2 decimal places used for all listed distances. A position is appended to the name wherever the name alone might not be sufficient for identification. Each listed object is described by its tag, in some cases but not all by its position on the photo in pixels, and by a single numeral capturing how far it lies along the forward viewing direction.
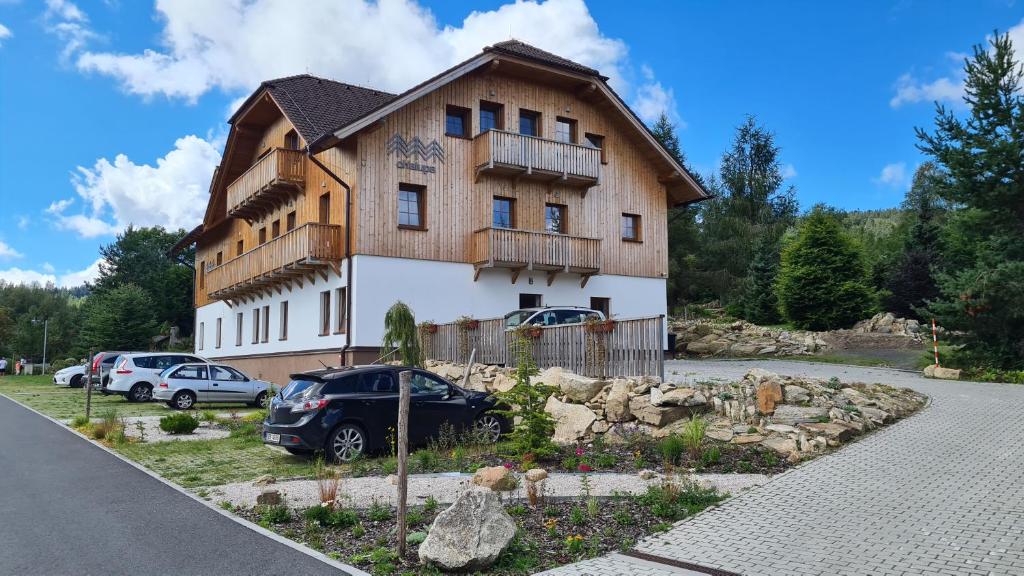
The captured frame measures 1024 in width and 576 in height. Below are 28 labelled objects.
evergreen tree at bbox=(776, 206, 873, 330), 33.72
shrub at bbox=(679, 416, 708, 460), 10.72
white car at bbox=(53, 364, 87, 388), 38.19
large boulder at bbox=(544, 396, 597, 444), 13.52
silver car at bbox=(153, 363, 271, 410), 22.95
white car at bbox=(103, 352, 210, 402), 25.50
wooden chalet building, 23.44
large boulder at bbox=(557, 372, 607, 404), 14.00
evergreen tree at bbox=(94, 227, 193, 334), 71.00
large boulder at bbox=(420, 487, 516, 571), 6.54
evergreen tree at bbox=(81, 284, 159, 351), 51.59
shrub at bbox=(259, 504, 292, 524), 8.33
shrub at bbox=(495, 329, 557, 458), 11.30
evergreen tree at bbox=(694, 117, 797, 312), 47.75
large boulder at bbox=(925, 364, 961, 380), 19.45
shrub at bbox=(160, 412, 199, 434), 16.52
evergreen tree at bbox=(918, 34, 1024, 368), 19.22
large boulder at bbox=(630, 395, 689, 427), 12.73
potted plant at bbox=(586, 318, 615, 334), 14.74
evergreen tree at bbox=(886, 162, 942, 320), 33.69
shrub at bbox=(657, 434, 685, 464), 10.64
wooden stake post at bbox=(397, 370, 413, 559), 6.96
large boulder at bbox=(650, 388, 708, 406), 12.83
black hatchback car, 12.20
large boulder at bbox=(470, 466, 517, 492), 9.24
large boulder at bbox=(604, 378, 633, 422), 13.30
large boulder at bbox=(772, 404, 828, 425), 11.80
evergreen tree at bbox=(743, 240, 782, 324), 39.78
